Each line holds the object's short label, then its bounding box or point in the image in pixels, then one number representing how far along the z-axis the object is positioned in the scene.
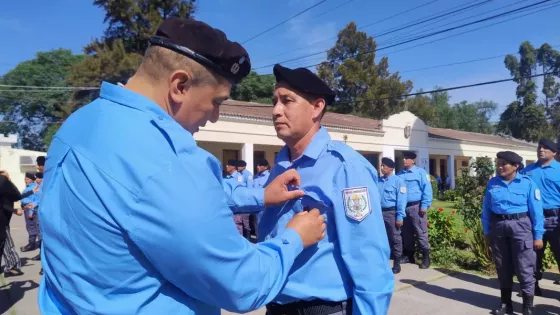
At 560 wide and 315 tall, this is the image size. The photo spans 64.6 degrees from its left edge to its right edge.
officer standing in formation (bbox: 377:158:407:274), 7.73
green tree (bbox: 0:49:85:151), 40.75
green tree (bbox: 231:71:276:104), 33.68
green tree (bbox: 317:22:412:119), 38.19
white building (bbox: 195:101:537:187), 17.81
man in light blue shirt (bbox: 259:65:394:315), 1.89
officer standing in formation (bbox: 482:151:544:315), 5.10
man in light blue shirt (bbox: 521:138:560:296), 6.01
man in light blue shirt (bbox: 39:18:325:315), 1.04
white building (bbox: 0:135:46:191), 25.73
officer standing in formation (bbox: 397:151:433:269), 8.05
